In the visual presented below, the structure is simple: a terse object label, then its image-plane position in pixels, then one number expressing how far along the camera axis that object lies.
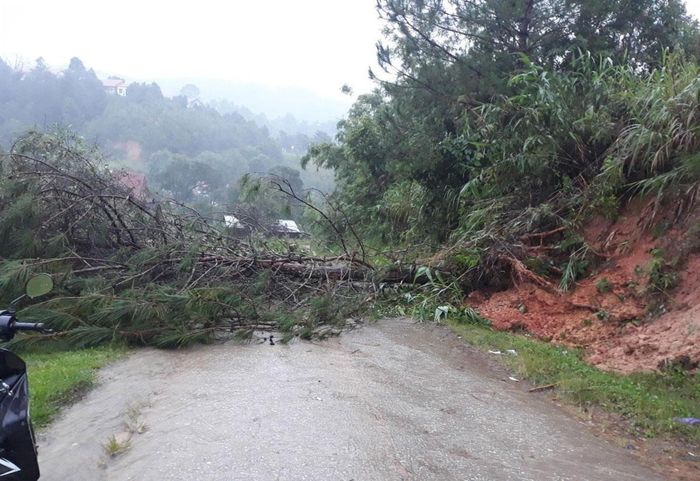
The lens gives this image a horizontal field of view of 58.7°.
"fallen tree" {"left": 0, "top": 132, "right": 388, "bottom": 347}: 6.93
